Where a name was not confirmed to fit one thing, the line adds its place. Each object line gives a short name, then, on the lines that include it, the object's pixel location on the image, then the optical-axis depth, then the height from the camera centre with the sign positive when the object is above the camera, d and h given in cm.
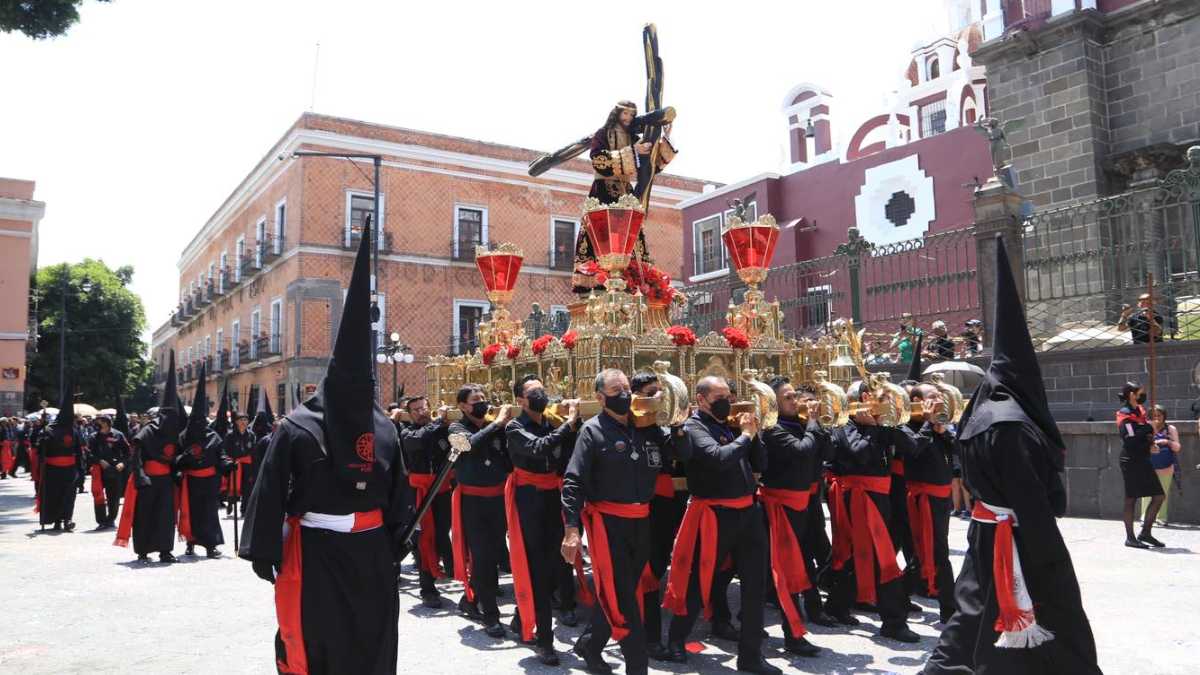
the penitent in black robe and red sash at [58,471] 1262 -75
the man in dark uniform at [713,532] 525 -77
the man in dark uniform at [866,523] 591 -86
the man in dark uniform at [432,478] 782 -61
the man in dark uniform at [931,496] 623 -68
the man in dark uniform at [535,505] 578 -67
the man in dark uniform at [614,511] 493 -60
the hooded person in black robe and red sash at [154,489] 980 -81
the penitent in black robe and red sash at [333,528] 384 -52
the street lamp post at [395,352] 1984 +152
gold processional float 632 +51
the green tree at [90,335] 3875 +396
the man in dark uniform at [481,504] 637 -72
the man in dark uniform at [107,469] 1278 -75
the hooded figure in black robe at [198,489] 1010 -84
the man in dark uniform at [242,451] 1309 -53
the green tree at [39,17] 1475 +701
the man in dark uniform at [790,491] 578 -59
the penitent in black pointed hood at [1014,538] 388 -64
